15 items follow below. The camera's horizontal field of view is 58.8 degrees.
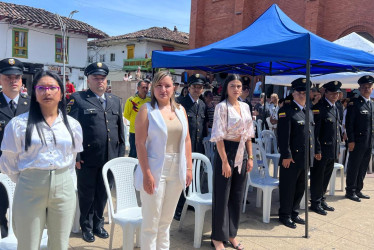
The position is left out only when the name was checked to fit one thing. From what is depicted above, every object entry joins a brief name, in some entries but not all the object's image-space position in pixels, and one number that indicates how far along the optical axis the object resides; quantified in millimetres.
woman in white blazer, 2729
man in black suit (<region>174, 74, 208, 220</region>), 5023
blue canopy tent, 3873
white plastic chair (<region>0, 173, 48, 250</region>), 2500
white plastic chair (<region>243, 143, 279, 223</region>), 4633
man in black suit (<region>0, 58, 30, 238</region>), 3258
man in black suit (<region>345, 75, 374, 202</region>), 5633
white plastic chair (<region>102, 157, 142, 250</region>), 3121
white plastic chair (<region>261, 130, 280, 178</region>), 6020
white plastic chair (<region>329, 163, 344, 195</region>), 5973
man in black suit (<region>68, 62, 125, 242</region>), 3678
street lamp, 28606
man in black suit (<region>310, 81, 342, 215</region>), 5055
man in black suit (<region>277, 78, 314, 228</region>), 4410
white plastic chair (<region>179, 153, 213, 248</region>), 3752
